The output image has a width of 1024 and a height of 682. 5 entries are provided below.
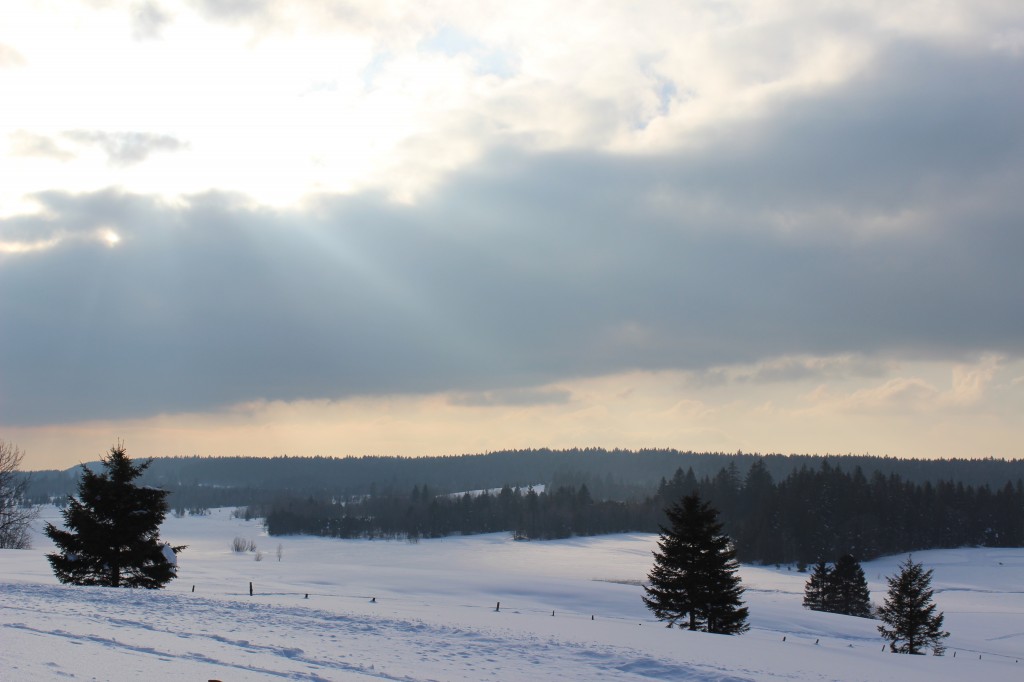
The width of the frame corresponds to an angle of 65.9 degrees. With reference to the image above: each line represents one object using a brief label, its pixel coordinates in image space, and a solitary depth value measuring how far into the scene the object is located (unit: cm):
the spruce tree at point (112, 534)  3559
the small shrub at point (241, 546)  11725
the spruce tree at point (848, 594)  6662
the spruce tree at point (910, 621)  4497
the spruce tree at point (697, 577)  3925
